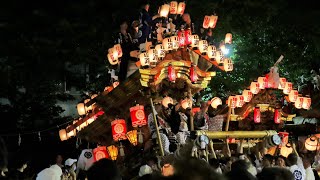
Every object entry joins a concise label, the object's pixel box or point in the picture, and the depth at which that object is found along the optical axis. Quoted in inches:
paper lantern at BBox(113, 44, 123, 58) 713.0
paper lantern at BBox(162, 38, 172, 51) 579.2
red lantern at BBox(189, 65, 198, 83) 616.1
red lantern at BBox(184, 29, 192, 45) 583.2
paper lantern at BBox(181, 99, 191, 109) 591.0
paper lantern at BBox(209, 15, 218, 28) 717.9
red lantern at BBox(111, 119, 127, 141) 613.5
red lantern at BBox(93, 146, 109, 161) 627.2
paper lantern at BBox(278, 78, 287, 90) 700.7
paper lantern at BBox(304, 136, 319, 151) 609.3
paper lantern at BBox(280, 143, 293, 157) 585.3
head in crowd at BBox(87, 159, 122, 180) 207.2
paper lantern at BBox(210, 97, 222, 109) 712.4
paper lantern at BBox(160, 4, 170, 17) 693.0
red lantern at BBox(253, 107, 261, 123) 715.4
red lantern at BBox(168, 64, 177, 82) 582.2
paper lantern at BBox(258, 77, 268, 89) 692.5
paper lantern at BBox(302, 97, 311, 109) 719.1
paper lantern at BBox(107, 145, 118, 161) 652.7
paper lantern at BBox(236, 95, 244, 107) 708.7
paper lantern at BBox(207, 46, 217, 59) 617.1
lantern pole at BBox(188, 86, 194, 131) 564.3
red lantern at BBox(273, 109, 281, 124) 722.8
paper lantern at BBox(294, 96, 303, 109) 719.7
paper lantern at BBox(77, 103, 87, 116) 795.4
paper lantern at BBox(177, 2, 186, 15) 712.8
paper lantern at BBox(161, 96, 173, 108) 590.5
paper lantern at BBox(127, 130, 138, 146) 622.2
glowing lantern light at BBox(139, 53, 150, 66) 581.6
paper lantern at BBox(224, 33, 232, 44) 754.6
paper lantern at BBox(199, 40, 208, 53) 601.4
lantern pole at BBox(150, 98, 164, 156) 487.4
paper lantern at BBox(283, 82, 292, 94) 704.4
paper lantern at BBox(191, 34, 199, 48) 588.4
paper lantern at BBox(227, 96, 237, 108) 703.4
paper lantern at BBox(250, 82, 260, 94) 696.6
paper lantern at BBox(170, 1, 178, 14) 707.1
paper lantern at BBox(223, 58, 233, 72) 649.2
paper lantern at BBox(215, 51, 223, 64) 631.2
